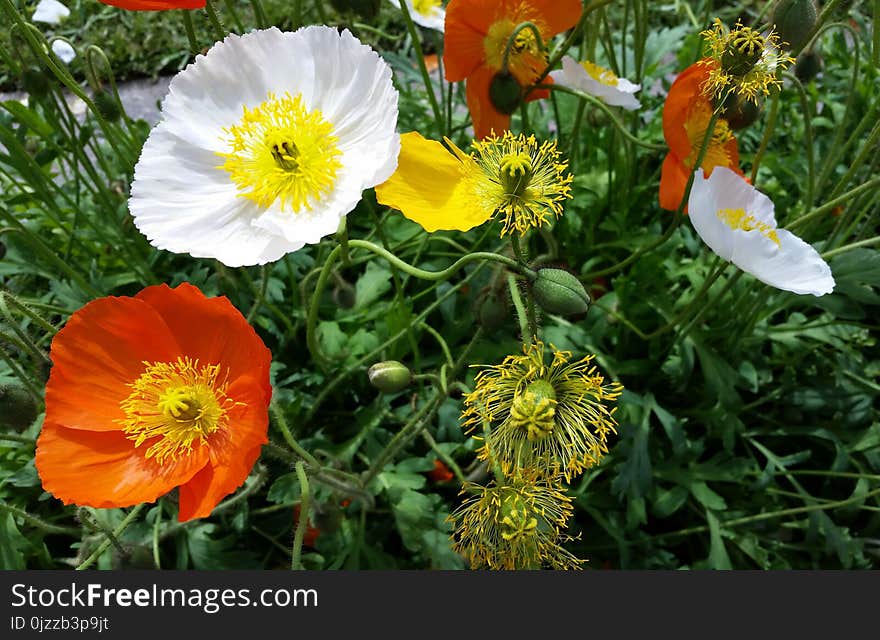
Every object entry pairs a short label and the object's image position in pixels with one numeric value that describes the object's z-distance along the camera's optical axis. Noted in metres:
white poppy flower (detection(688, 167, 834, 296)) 0.36
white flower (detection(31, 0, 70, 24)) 0.54
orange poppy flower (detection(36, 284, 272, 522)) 0.35
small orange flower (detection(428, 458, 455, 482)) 0.48
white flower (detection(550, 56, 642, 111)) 0.41
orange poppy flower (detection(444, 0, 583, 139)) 0.41
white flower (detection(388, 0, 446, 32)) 0.47
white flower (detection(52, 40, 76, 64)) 0.57
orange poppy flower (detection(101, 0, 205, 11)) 0.34
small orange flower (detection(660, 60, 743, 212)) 0.40
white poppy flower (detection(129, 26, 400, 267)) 0.35
